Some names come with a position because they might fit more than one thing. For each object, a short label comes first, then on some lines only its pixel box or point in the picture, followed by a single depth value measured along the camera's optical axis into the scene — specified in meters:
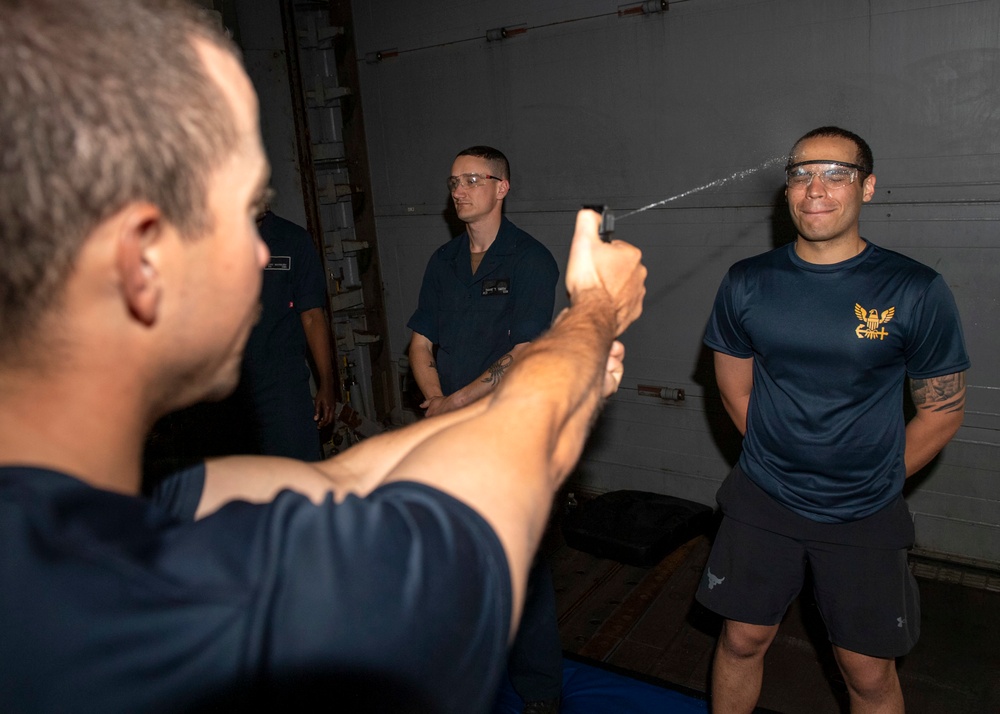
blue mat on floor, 3.20
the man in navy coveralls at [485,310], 3.12
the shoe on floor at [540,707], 3.12
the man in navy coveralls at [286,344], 4.32
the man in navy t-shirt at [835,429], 2.68
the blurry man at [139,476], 0.71
